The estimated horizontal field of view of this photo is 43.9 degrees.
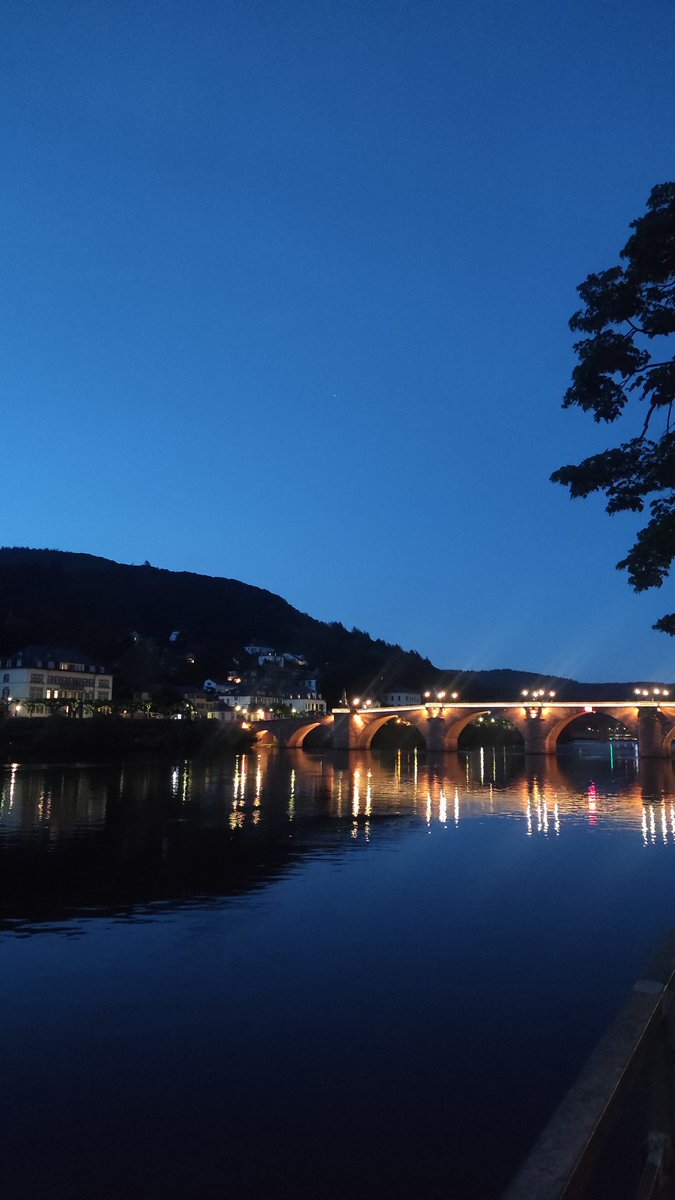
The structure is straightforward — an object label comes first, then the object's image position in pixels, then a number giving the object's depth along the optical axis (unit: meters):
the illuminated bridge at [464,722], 67.31
